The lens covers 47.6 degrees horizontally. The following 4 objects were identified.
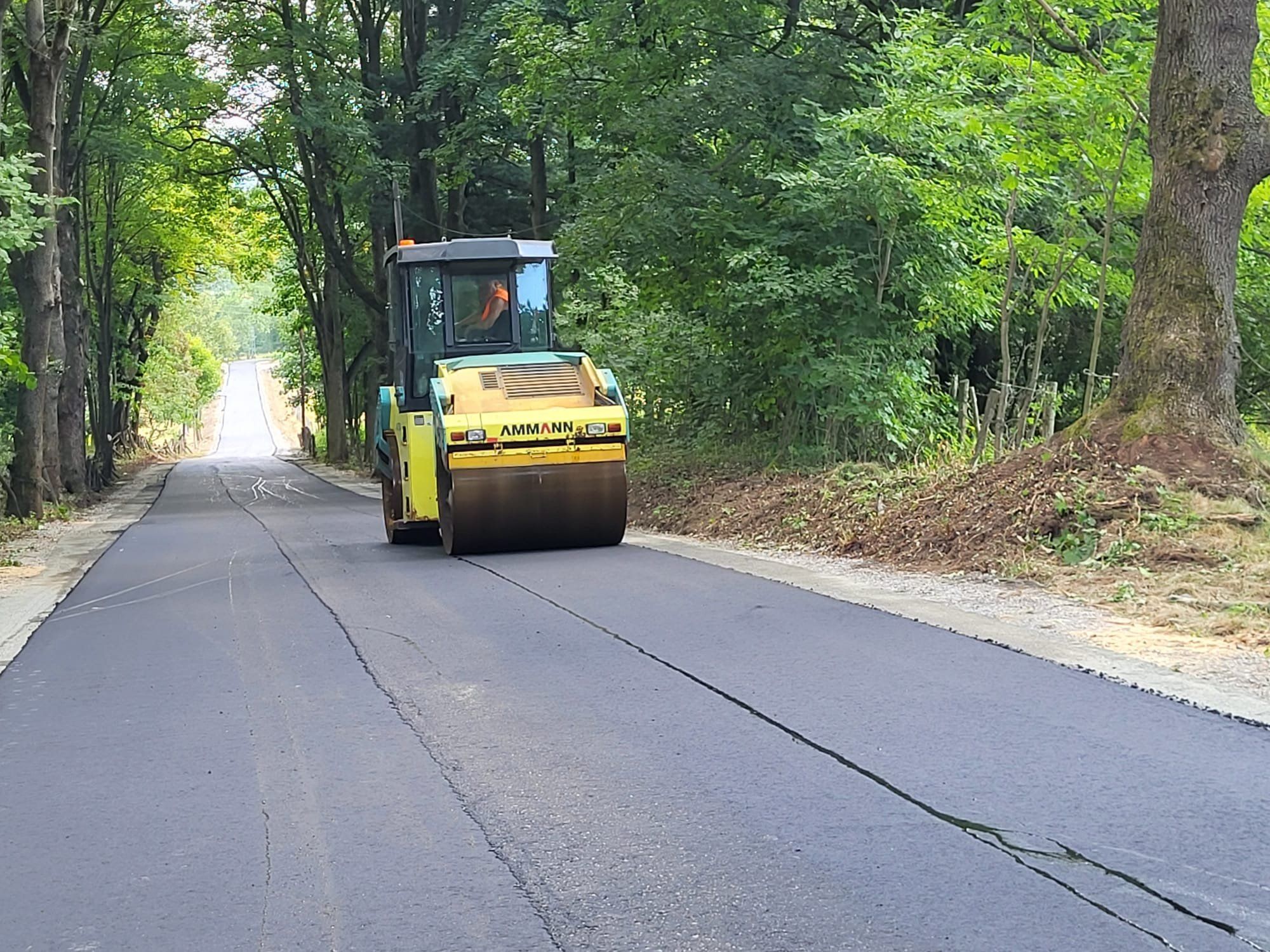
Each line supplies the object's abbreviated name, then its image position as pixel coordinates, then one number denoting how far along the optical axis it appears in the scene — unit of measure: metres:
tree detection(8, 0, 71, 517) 24.91
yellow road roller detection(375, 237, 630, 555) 14.81
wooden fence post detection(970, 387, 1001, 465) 16.38
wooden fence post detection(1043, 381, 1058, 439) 16.08
